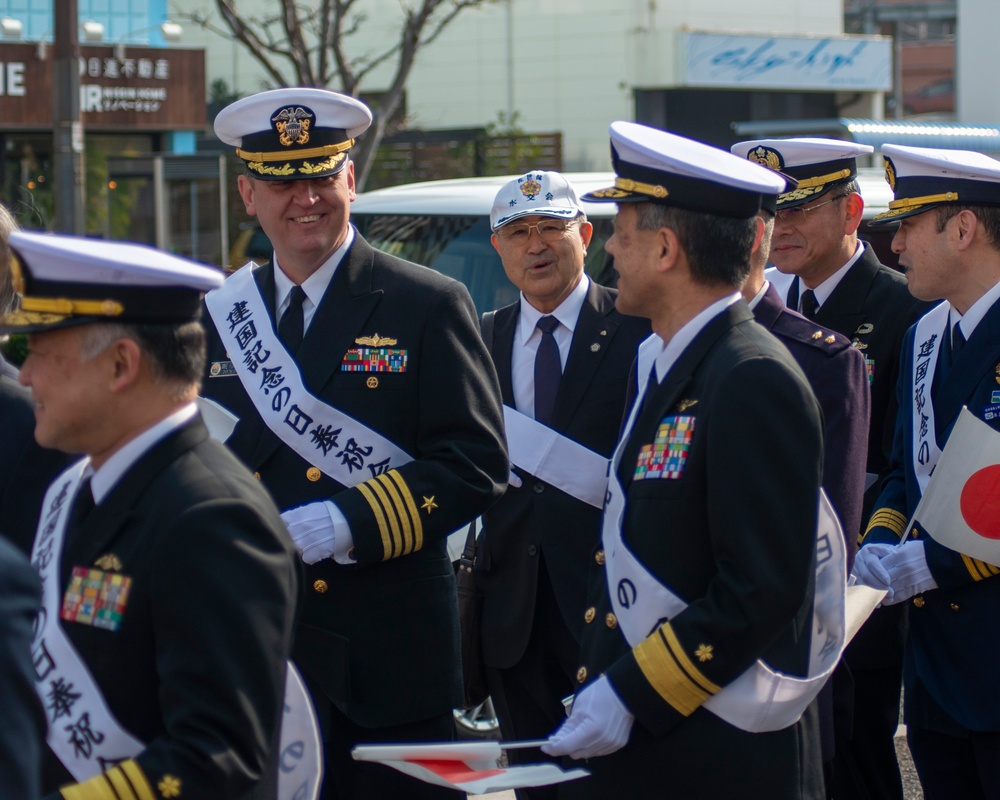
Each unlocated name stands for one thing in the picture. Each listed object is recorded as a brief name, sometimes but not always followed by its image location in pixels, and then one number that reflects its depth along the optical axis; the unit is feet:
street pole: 75.92
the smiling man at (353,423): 20.58
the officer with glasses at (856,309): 26.50
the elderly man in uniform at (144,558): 12.71
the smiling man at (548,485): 24.95
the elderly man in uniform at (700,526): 15.57
